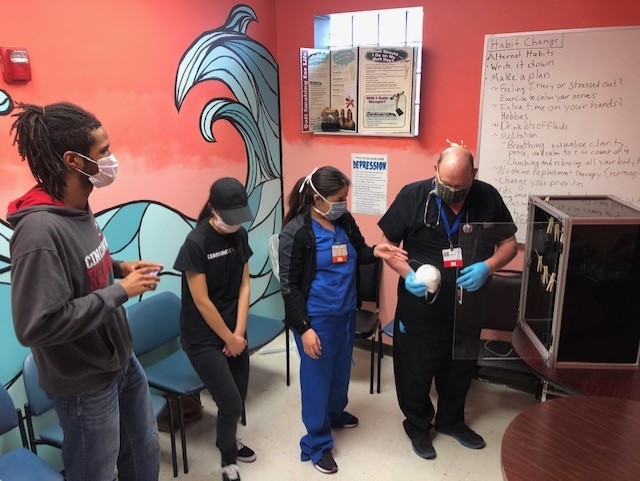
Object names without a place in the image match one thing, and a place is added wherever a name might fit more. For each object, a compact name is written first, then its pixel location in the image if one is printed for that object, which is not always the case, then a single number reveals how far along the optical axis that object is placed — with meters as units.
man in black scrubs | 2.20
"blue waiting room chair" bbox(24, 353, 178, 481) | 2.14
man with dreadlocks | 1.34
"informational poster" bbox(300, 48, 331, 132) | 3.44
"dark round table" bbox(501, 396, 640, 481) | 1.35
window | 3.24
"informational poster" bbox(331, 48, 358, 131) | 3.35
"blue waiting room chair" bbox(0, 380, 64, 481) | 1.85
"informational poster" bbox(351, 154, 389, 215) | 3.49
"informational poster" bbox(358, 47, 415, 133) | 3.17
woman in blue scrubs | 2.28
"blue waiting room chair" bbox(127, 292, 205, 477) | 2.49
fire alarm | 2.05
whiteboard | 2.68
